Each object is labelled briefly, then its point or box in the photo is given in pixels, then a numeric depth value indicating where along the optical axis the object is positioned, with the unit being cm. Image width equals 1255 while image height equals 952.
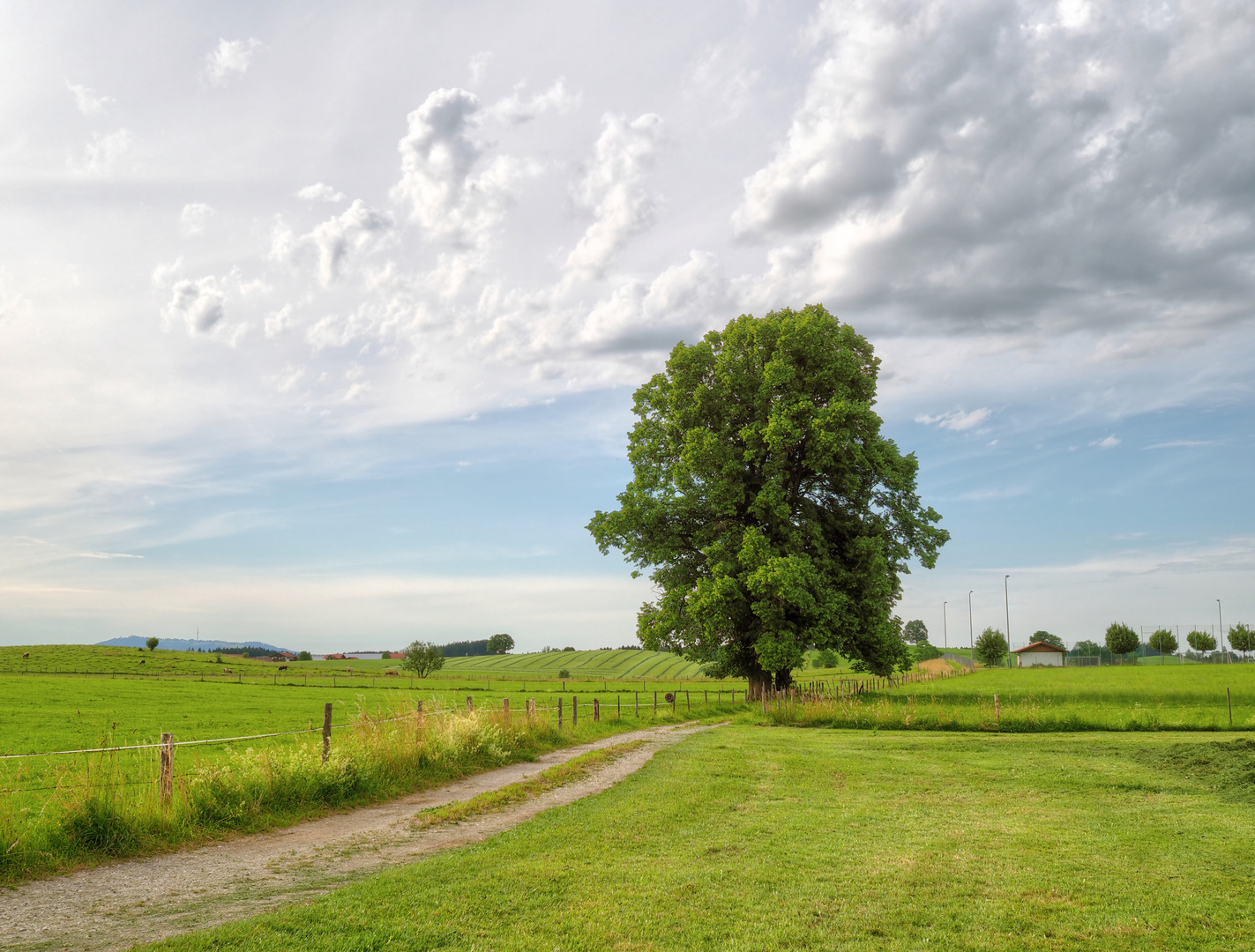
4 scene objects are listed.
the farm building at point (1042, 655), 13338
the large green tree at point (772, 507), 3098
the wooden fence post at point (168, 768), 1087
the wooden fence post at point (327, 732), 1428
